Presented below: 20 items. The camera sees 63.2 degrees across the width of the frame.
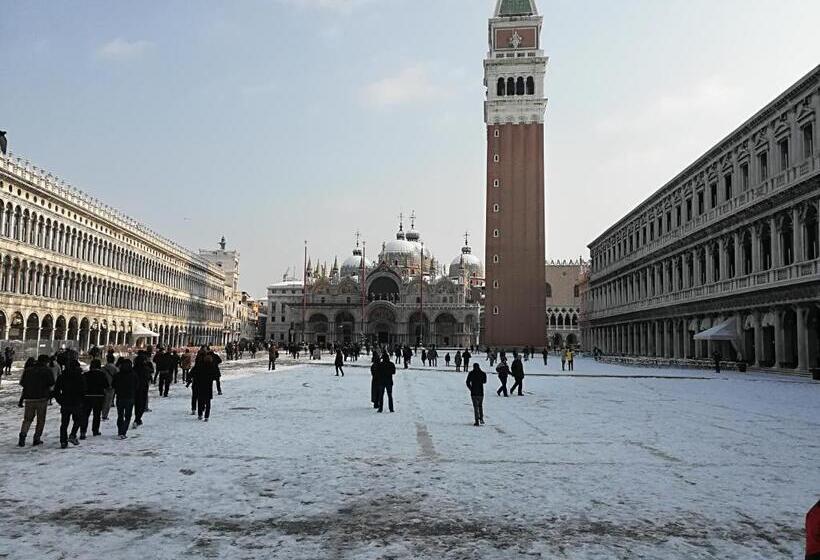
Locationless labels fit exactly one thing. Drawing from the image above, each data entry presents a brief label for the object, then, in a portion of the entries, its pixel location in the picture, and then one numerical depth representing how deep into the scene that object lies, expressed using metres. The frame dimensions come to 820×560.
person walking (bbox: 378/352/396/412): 17.50
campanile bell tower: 73.19
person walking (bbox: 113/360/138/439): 12.76
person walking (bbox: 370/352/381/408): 17.75
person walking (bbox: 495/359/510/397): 21.03
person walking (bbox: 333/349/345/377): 32.55
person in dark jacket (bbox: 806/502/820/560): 3.61
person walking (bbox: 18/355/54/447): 11.37
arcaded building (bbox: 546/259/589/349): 116.19
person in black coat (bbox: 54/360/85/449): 11.51
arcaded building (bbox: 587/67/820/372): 30.05
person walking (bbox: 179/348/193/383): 26.16
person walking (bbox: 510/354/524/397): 22.20
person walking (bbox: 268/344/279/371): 37.22
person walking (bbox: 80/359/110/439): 12.27
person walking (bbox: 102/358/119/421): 14.01
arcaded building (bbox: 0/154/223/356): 44.28
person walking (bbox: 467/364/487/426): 14.88
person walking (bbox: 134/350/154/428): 14.31
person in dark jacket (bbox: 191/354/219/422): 15.11
